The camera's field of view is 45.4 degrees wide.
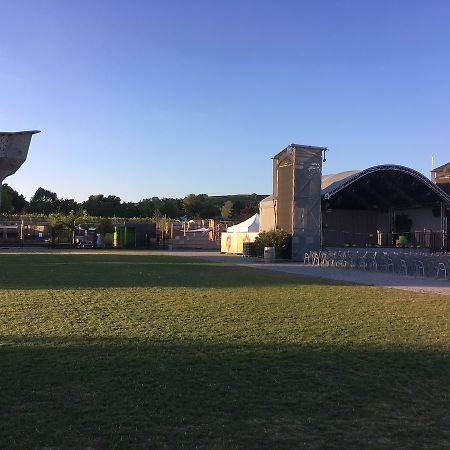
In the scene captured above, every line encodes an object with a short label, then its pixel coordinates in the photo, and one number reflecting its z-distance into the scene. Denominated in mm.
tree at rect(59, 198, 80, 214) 89125
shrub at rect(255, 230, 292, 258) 27172
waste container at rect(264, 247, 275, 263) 26016
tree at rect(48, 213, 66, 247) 45381
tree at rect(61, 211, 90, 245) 47562
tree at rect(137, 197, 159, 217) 91250
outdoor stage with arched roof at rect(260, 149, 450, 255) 27594
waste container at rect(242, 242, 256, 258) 30625
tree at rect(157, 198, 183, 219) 96556
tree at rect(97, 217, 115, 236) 48316
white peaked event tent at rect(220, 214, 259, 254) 35656
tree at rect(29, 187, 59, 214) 88250
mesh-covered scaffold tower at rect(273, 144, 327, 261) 27406
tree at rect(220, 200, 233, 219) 88788
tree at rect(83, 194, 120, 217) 88319
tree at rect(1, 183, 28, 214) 74875
